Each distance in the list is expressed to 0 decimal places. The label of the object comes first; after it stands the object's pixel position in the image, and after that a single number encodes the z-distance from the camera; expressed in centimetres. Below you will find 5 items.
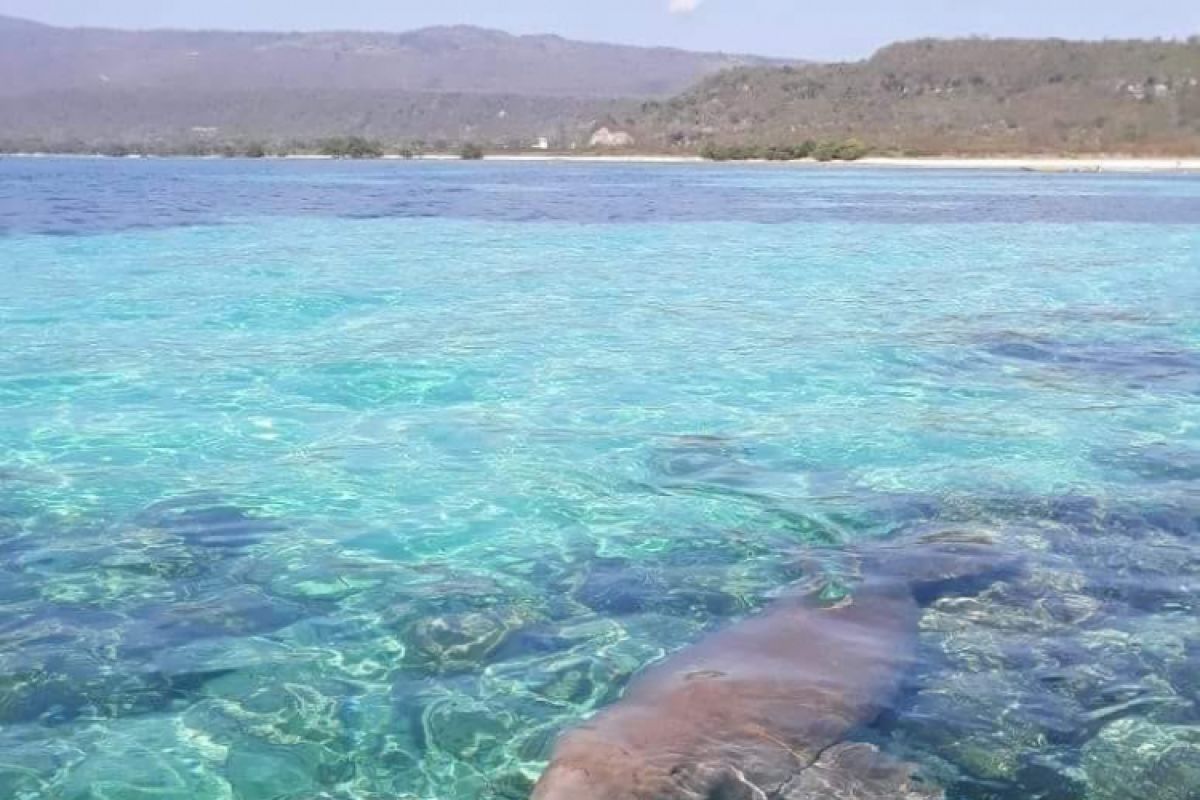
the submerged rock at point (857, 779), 468
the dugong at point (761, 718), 458
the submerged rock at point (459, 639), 611
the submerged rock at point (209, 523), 782
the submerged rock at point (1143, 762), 491
